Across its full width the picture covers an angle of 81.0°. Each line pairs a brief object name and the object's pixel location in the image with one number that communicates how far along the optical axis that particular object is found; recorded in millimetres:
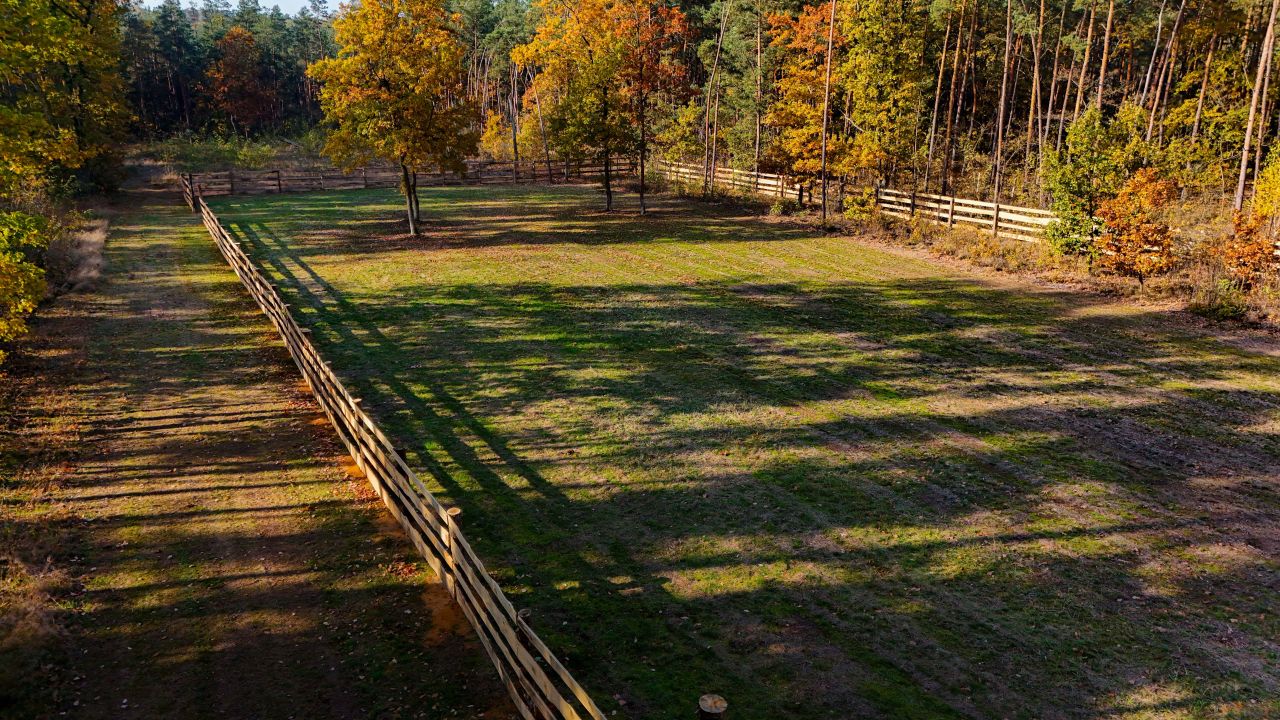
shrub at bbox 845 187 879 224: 34312
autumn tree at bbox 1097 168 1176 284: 22453
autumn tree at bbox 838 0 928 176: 32594
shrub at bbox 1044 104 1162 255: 23500
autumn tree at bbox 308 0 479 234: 29484
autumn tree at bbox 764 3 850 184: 36938
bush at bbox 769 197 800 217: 39312
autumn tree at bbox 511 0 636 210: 37844
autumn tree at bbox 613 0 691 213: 55769
